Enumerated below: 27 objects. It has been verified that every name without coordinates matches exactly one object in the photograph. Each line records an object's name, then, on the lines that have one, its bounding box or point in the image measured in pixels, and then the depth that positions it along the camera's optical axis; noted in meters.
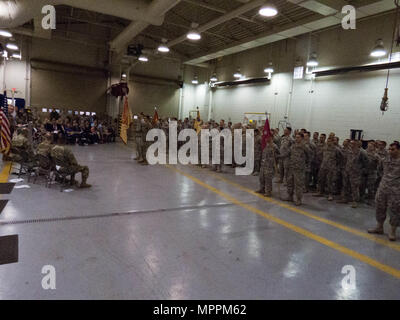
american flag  7.53
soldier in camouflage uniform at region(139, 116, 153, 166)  9.98
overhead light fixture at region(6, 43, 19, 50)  13.83
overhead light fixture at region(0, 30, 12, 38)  10.25
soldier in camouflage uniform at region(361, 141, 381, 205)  6.76
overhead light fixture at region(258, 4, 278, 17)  6.79
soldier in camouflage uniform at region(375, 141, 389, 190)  6.96
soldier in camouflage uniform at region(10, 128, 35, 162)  6.90
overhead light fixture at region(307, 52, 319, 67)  11.13
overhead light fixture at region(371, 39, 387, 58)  8.61
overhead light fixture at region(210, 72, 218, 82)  17.45
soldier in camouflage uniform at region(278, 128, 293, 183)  6.73
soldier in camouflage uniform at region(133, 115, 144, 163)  10.10
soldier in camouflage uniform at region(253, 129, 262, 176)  9.93
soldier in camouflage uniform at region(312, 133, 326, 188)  7.60
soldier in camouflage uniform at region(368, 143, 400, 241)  4.40
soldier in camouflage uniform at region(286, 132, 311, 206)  6.14
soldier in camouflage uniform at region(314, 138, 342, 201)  6.95
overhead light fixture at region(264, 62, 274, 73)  13.70
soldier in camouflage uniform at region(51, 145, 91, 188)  6.04
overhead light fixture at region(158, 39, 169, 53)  12.20
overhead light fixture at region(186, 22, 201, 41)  9.93
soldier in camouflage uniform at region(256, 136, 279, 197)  6.59
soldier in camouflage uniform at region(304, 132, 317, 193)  7.51
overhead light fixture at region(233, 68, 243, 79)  16.06
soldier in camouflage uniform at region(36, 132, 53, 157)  6.24
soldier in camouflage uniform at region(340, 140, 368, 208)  6.39
